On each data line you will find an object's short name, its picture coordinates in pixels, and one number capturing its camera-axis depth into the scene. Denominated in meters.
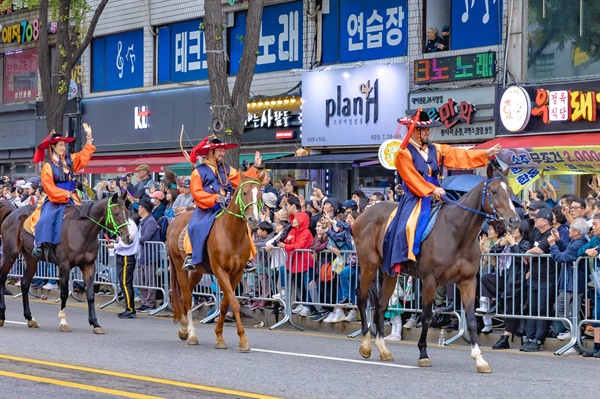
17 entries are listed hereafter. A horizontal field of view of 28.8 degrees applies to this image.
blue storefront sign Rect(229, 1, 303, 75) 30.22
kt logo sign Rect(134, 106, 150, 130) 35.22
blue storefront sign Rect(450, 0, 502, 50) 25.03
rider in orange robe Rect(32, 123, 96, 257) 16.72
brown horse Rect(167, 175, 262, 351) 13.96
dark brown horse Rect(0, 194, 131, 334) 16.27
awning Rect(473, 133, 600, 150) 21.98
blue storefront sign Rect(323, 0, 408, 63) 27.48
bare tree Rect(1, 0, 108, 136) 29.97
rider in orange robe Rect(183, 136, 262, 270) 14.66
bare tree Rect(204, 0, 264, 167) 21.47
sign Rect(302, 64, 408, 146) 26.81
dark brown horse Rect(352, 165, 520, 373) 12.38
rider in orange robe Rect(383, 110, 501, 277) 12.98
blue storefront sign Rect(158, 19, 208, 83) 33.47
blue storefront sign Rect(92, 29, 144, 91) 36.12
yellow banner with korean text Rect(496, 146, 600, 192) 20.52
